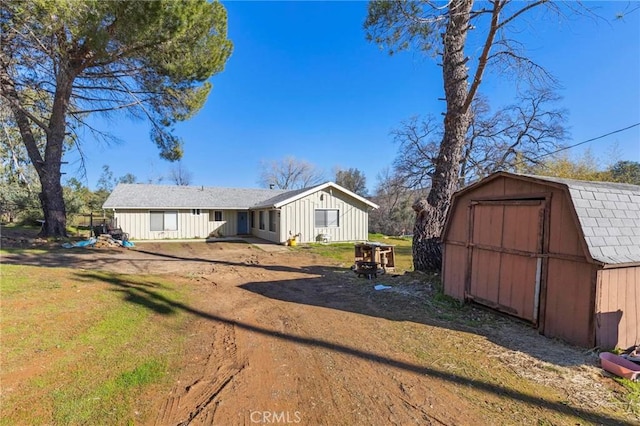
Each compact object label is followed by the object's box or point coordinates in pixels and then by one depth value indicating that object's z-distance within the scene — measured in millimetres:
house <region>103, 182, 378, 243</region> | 17156
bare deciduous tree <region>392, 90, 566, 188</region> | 19969
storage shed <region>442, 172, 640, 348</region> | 3895
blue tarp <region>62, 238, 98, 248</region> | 13706
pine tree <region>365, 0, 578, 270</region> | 7418
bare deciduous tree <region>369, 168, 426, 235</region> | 27594
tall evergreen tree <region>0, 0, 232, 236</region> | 8016
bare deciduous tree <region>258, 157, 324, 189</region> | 45406
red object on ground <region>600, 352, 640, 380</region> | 3183
